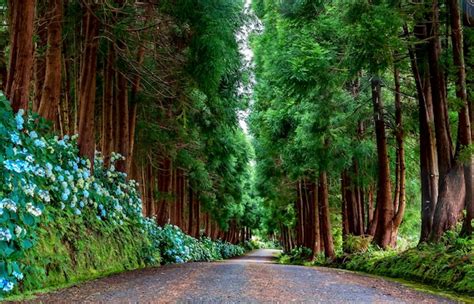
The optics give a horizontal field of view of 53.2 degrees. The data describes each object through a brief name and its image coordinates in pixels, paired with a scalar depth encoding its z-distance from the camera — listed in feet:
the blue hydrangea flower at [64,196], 21.62
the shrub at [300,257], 73.51
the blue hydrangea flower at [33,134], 19.86
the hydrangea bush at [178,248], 43.36
